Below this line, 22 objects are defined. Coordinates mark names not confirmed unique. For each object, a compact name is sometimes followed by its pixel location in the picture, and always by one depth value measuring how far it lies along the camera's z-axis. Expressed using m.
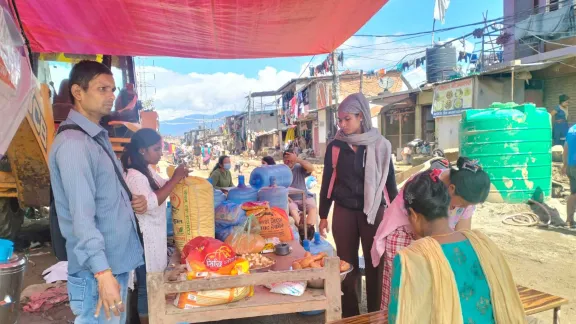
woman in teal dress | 1.52
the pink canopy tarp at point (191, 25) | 3.32
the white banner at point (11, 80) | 2.05
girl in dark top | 3.01
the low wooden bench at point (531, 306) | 2.09
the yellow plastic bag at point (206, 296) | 2.00
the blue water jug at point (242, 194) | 3.62
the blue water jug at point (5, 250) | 2.65
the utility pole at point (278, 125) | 38.06
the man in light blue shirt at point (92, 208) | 1.66
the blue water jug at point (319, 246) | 3.26
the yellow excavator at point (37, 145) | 4.66
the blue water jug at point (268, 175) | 4.39
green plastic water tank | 7.87
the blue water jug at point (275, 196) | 3.62
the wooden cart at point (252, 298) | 1.94
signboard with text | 13.28
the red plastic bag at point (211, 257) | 2.07
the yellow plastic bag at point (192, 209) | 2.66
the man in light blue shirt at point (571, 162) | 6.24
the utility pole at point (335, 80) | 14.50
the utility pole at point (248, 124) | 37.58
